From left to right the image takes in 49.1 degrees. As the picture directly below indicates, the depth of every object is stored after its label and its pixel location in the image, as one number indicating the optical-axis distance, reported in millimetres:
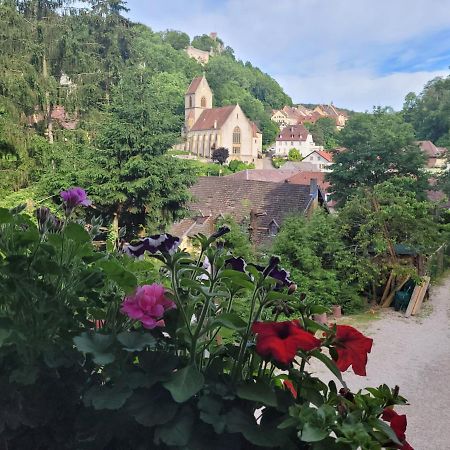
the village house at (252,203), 16984
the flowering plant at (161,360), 949
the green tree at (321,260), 9980
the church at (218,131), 64938
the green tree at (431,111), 41625
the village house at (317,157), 63181
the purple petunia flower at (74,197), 1316
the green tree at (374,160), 16188
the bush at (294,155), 66306
